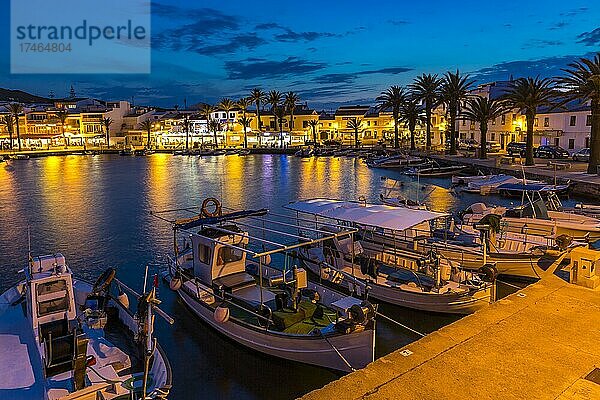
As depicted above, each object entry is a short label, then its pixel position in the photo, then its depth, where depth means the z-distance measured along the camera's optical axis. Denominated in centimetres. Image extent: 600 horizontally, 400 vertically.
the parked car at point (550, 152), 6262
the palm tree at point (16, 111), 12006
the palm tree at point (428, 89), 7950
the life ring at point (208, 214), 1788
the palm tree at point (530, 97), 5166
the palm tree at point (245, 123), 12744
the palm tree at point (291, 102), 13300
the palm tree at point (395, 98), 9654
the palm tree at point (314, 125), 14000
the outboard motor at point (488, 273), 1598
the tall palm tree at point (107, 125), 12612
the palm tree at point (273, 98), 13188
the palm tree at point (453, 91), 6938
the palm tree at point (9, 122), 12401
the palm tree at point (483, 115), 6306
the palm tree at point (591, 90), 4122
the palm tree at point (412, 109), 8894
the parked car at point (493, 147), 7636
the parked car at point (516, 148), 6746
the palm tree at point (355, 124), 13252
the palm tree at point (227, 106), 13612
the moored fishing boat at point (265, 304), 1143
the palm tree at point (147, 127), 13075
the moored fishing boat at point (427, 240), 1648
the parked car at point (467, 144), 8490
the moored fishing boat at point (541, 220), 2234
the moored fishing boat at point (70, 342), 912
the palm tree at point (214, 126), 13238
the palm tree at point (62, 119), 12925
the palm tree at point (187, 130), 12973
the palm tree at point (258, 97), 13100
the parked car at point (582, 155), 5835
